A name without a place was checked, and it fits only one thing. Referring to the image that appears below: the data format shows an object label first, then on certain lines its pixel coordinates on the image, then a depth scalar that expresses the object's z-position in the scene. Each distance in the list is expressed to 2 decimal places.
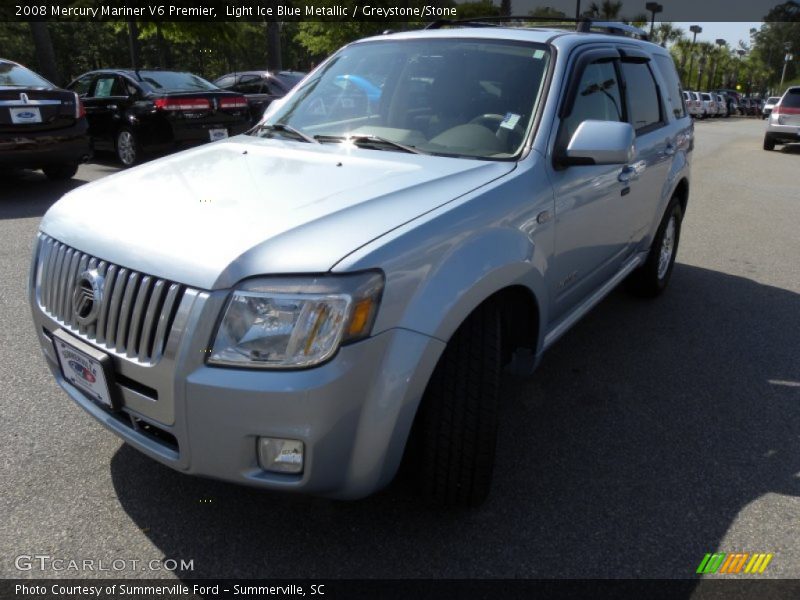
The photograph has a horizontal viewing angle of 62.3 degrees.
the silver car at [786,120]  16.61
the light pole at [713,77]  91.75
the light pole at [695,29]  62.03
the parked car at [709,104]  41.25
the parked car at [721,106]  45.31
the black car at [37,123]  7.44
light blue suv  1.86
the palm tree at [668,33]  81.62
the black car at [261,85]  12.58
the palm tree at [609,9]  56.87
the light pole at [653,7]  42.83
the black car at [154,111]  9.39
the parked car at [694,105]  39.06
